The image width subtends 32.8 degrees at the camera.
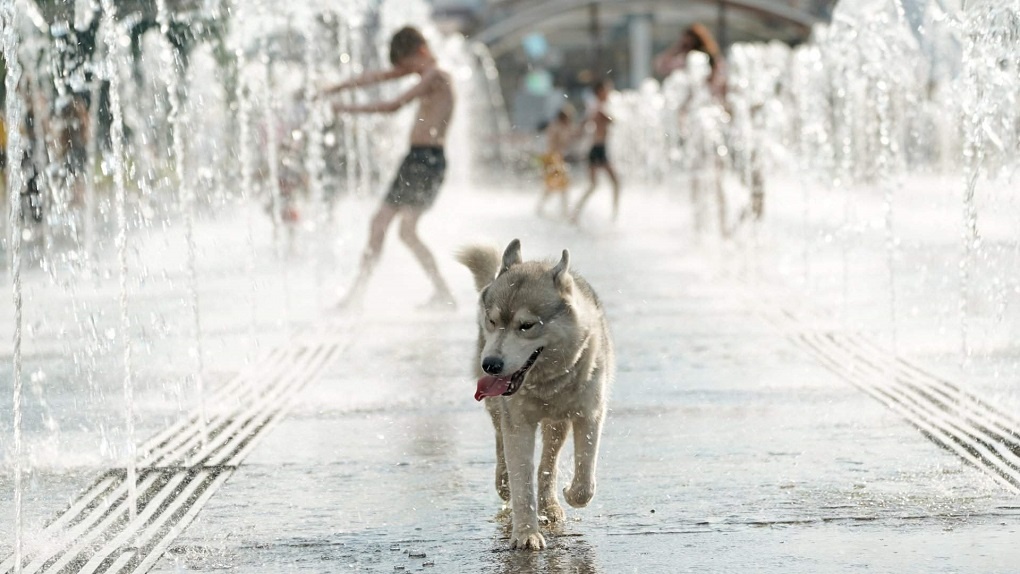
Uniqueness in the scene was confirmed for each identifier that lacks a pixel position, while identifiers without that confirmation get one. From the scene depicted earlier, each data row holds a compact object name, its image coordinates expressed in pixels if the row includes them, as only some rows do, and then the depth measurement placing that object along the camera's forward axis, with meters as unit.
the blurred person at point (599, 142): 22.53
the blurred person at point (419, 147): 12.69
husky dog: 5.64
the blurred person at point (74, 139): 24.45
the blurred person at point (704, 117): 18.20
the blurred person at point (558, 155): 24.02
